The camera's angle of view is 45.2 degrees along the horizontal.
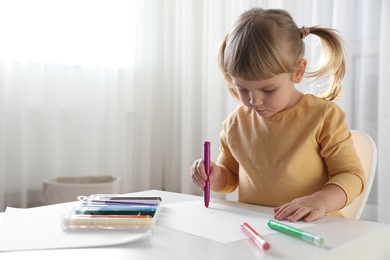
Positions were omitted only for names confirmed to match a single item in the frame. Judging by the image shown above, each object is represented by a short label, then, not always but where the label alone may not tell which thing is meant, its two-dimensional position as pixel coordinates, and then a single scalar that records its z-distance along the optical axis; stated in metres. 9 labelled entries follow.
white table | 0.51
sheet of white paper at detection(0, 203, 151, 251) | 0.56
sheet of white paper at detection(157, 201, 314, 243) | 0.61
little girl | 0.86
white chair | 0.94
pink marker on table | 0.53
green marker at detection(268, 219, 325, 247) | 0.54
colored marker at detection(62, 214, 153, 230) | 0.62
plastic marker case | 0.62
